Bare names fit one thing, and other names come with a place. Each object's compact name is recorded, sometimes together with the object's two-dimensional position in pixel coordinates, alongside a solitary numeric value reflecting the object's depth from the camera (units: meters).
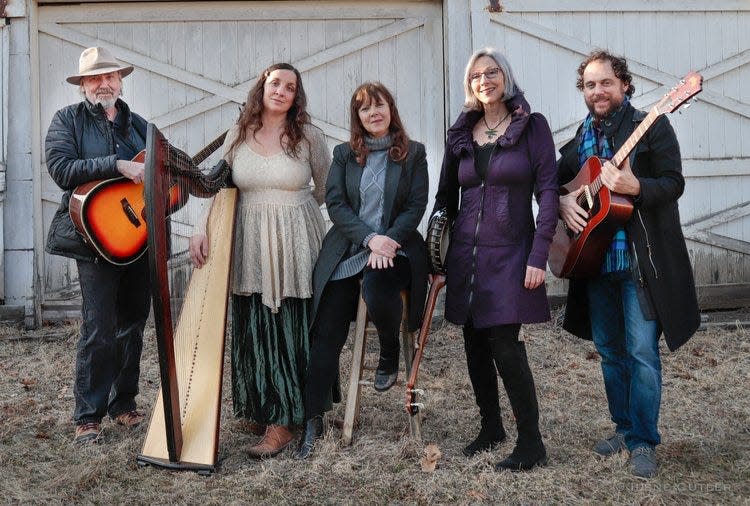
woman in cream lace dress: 3.41
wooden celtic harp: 2.76
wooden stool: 3.52
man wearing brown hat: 3.49
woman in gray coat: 3.27
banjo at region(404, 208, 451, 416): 3.26
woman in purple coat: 3.04
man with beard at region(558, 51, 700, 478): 3.02
